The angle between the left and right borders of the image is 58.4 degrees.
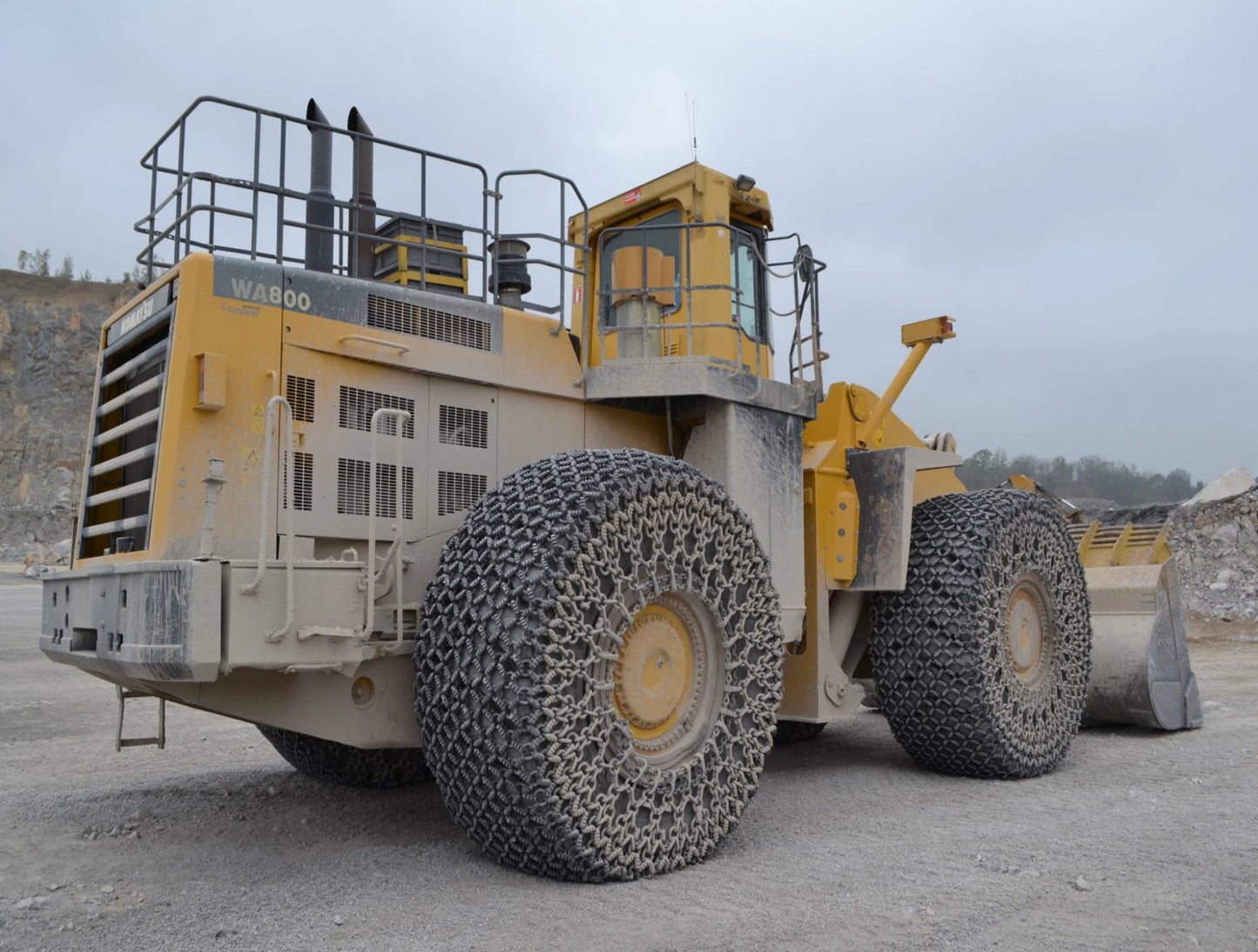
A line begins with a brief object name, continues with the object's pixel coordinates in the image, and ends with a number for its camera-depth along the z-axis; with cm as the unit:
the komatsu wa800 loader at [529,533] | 452
